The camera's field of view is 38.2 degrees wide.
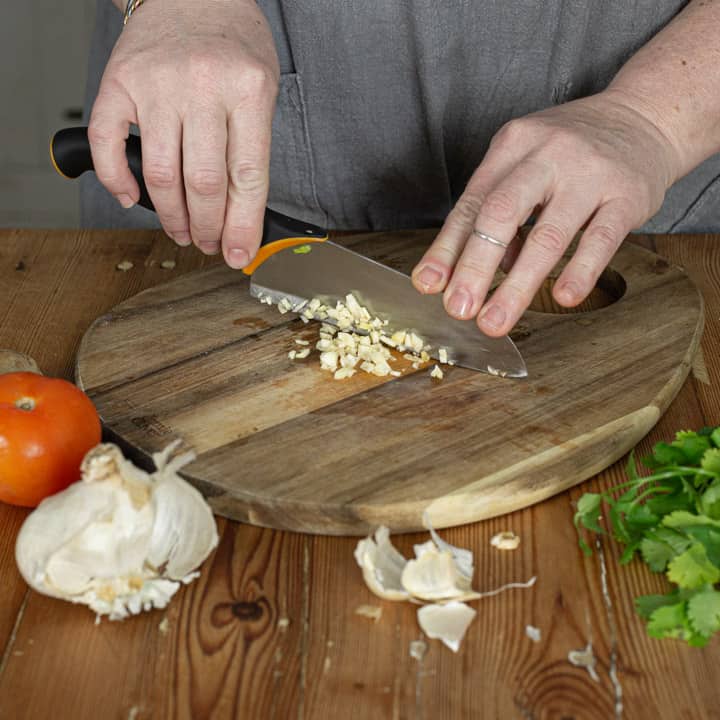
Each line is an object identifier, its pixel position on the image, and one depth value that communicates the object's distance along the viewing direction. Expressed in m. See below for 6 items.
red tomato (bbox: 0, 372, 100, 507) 0.95
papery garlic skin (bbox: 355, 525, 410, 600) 0.88
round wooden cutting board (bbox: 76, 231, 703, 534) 0.98
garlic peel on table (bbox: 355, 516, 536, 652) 0.86
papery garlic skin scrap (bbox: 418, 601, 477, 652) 0.85
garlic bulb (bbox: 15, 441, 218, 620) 0.84
